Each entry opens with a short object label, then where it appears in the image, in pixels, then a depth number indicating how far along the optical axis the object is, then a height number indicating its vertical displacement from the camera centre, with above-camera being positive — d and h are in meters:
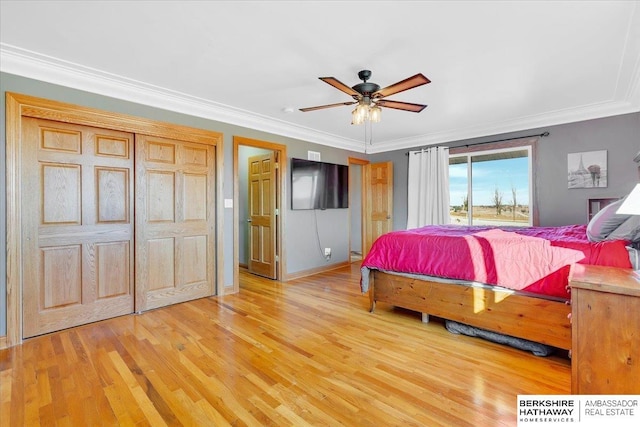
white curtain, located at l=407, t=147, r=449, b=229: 5.01 +0.41
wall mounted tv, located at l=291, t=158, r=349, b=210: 4.73 +0.45
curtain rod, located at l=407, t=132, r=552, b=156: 4.15 +1.08
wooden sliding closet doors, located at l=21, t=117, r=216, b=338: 2.62 -0.11
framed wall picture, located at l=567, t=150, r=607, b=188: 3.77 +0.54
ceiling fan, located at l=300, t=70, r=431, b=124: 2.49 +0.98
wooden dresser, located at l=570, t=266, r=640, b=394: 1.31 -0.56
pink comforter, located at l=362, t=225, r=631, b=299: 2.14 -0.35
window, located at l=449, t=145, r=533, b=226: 4.43 +0.39
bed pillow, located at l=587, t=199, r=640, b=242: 2.05 -0.11
